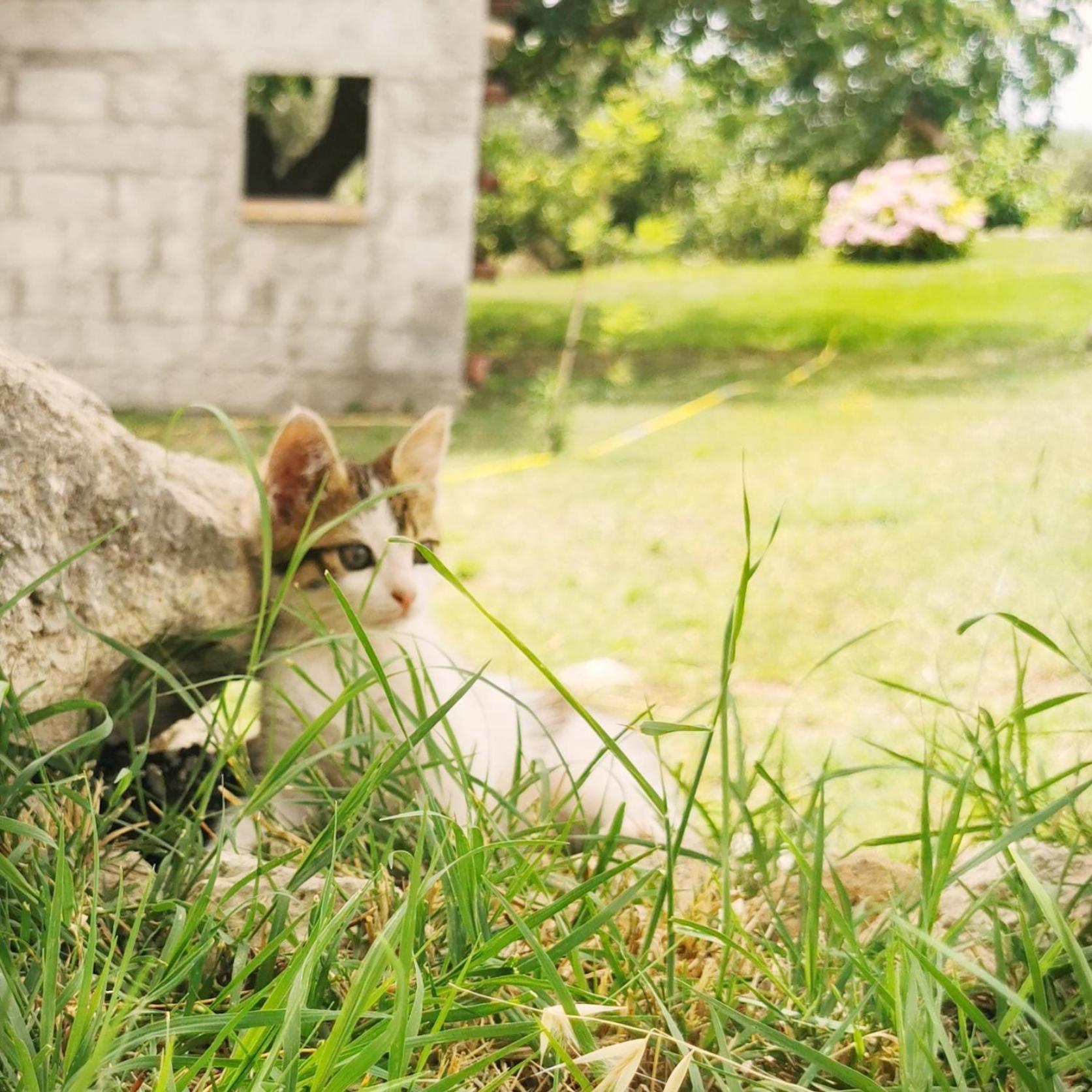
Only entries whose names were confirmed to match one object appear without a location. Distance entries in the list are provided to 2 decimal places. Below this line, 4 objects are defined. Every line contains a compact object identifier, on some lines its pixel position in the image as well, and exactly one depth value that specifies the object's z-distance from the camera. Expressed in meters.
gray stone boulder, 1.21
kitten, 1.54
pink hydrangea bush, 6.61
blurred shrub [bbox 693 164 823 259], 8.46
